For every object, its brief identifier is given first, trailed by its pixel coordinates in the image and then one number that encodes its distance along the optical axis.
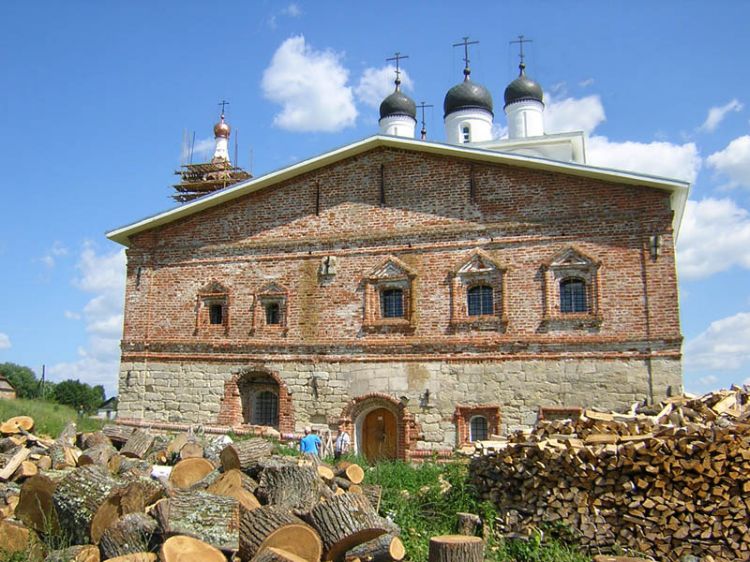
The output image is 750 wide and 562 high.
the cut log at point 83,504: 7.74
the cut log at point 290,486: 8.28
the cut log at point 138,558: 6.77
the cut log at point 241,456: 9.65
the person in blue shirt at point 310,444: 13.16
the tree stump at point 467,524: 8.79
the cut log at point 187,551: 6.49
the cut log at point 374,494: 9.24
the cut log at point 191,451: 10.87
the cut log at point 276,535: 7.00
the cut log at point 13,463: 9.36
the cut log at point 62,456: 10.43
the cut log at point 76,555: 6.97
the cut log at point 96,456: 10.17
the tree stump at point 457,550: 7.00
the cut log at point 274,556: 6.48
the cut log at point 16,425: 11.56
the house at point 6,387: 37.39
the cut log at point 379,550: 7.52
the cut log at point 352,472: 9.92
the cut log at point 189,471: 9.57
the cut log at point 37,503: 8.16
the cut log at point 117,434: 12.33
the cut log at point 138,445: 11.28
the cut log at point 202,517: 7.20
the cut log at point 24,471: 9.52
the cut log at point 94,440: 11.91
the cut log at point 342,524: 7.29
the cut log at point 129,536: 7.20
